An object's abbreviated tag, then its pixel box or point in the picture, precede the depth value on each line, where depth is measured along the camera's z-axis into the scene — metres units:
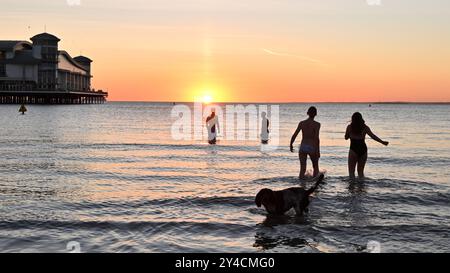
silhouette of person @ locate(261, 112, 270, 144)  28.00
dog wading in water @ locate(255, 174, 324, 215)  8.79
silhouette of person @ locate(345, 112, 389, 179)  12.16
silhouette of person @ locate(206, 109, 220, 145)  26.56
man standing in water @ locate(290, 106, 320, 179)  12.52
